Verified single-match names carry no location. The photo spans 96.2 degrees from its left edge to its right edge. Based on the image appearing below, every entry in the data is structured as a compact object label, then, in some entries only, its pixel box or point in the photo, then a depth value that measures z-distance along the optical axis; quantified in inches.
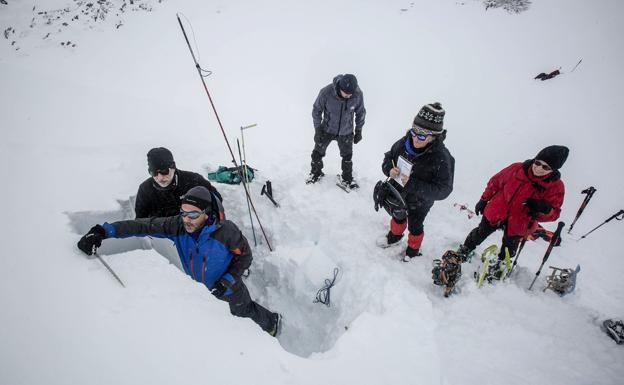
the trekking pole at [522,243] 154.1
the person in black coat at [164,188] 135.0
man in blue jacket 118.7
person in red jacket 130.7
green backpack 221.3
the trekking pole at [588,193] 170.2
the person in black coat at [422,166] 130.4
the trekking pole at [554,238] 136.4
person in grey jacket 190.2
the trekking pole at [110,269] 97.1
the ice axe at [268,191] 219.3
